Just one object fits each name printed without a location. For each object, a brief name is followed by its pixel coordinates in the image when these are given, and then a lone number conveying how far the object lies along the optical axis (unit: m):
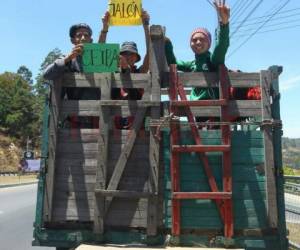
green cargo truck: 2.42
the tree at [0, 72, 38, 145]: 50.80
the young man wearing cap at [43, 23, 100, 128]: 2.61
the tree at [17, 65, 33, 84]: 67.81
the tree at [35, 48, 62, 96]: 56.84
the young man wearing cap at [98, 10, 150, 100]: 2.72
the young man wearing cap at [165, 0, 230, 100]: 2.61
